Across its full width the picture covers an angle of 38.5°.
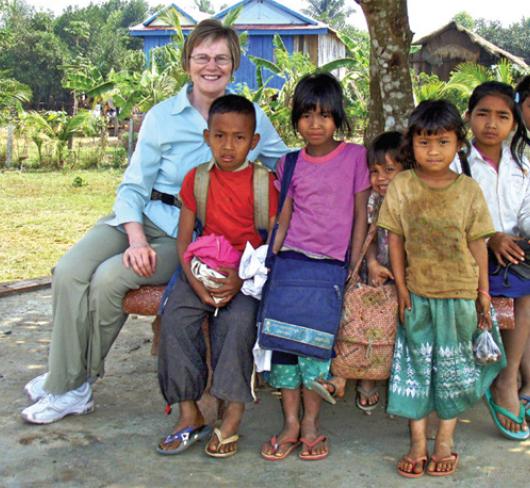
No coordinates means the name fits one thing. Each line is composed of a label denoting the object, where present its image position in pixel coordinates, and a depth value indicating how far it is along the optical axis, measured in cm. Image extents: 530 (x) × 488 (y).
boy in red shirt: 342
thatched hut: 2735
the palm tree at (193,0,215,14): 6671
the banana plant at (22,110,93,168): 1700
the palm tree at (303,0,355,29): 6588
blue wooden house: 2764
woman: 378
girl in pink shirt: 345
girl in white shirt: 359
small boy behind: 346
